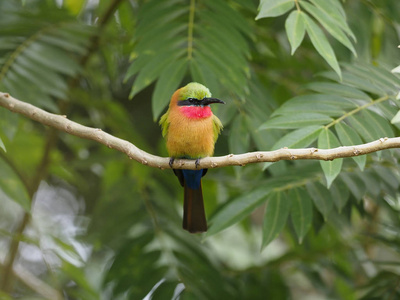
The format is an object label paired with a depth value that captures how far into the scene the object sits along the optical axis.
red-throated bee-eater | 5.53
